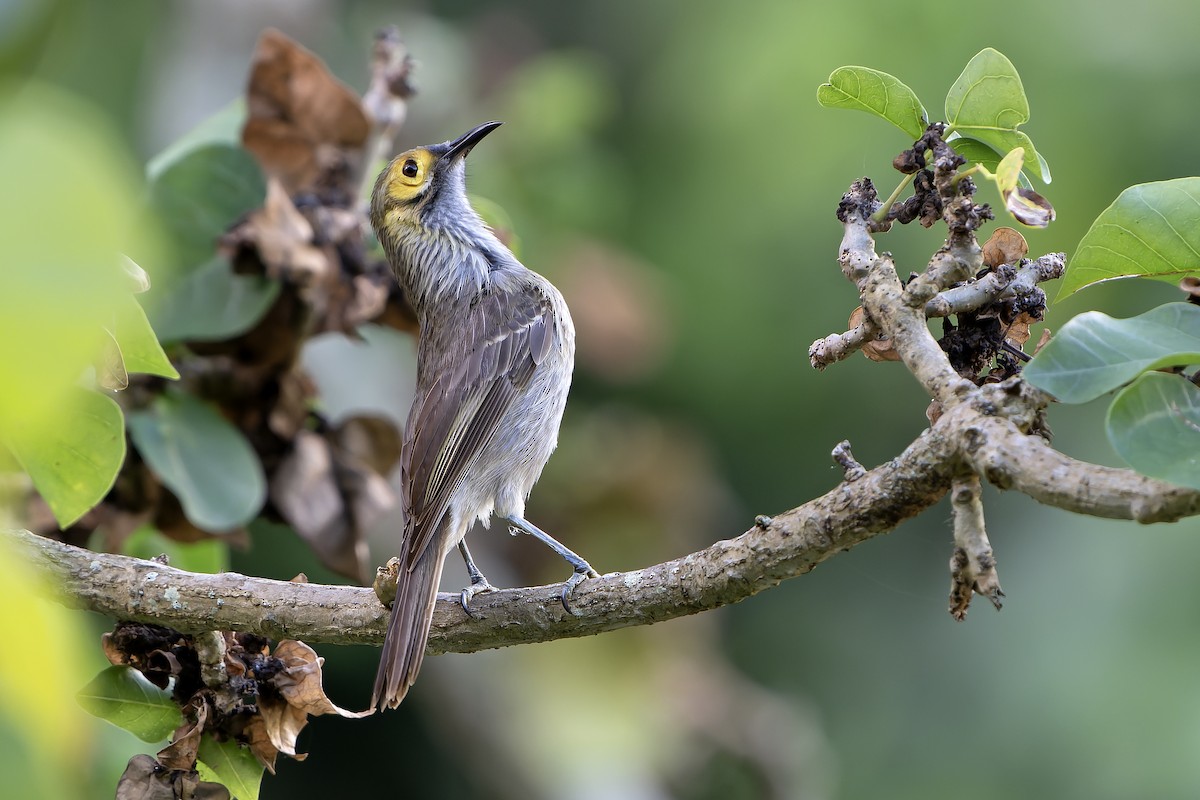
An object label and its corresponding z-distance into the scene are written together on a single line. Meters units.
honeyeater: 7.84
